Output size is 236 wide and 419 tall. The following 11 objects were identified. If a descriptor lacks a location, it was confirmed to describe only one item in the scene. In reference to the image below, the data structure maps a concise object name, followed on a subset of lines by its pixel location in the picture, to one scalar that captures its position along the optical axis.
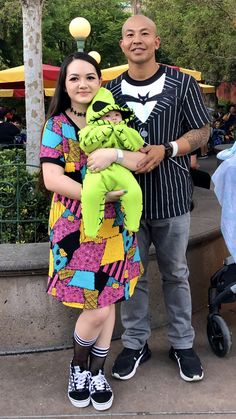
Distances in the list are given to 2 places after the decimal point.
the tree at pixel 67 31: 19.38
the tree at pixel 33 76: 4.98
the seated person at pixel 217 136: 17.71
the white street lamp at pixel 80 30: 7.39
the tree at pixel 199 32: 16.38
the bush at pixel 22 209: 3.95
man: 2.83
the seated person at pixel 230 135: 18.26
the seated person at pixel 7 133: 10.76
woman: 2.53
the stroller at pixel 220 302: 3.27
